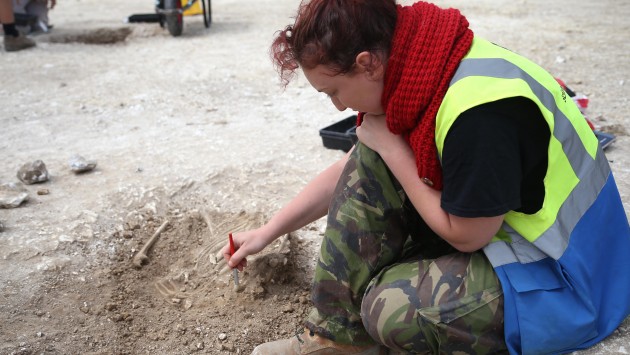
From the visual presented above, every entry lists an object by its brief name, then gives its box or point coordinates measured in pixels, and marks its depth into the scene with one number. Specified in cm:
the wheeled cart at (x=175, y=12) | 589
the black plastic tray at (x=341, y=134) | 309
